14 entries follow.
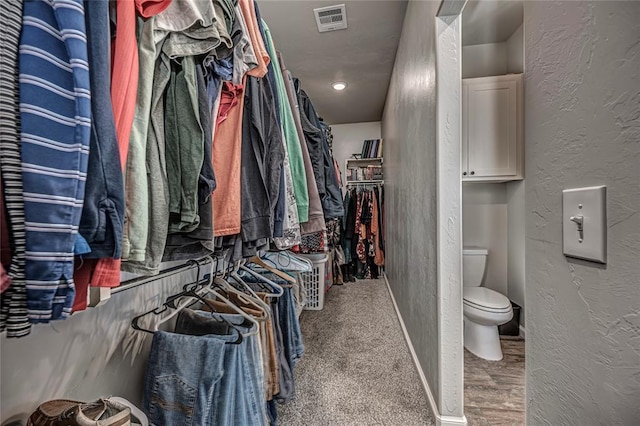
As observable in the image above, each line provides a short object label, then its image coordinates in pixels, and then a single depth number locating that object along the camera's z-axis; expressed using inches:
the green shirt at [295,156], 46.3
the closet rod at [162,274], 33.6
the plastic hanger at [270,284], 51.1
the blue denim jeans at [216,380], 31.7
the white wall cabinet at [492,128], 83.8
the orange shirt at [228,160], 31.0
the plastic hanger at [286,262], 72.3
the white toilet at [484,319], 75.6
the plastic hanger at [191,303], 35.4
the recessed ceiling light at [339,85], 119.3
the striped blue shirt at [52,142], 14.8
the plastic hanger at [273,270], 59.8
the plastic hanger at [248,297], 43.8
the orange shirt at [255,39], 33.5
